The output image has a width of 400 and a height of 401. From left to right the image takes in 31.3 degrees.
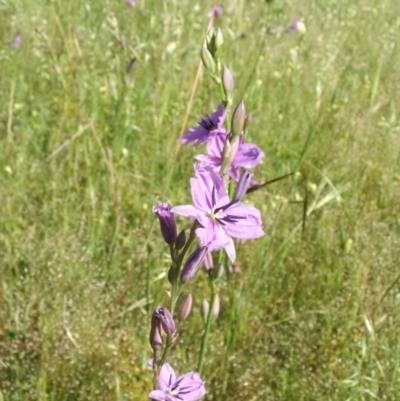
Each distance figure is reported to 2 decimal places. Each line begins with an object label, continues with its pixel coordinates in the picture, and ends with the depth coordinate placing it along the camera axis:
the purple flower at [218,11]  0.83
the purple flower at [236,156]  0.28
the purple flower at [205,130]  0.29
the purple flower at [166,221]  0.25
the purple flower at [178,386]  0.26
